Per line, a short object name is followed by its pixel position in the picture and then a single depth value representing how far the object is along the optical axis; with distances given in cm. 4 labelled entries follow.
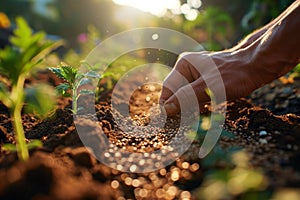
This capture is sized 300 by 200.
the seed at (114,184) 36
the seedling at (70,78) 52
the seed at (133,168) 39
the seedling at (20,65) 33
